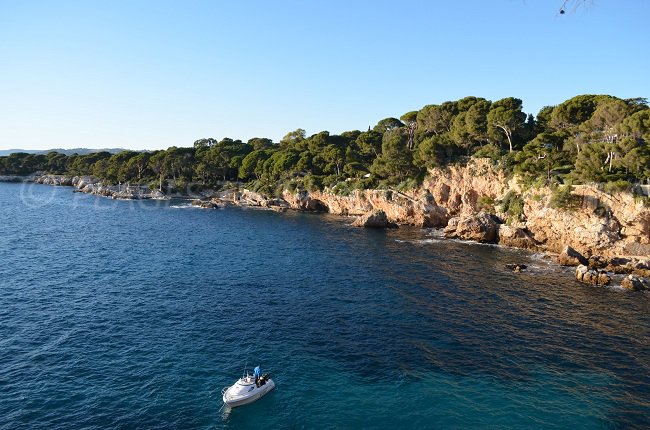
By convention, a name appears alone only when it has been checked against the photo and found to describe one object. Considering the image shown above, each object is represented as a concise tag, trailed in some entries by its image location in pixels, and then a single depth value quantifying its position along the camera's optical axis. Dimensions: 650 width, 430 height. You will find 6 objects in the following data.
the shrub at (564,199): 65.12
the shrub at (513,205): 74.44
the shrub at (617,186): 60.56
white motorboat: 26.75
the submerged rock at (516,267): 57.28
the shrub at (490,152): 85.75
